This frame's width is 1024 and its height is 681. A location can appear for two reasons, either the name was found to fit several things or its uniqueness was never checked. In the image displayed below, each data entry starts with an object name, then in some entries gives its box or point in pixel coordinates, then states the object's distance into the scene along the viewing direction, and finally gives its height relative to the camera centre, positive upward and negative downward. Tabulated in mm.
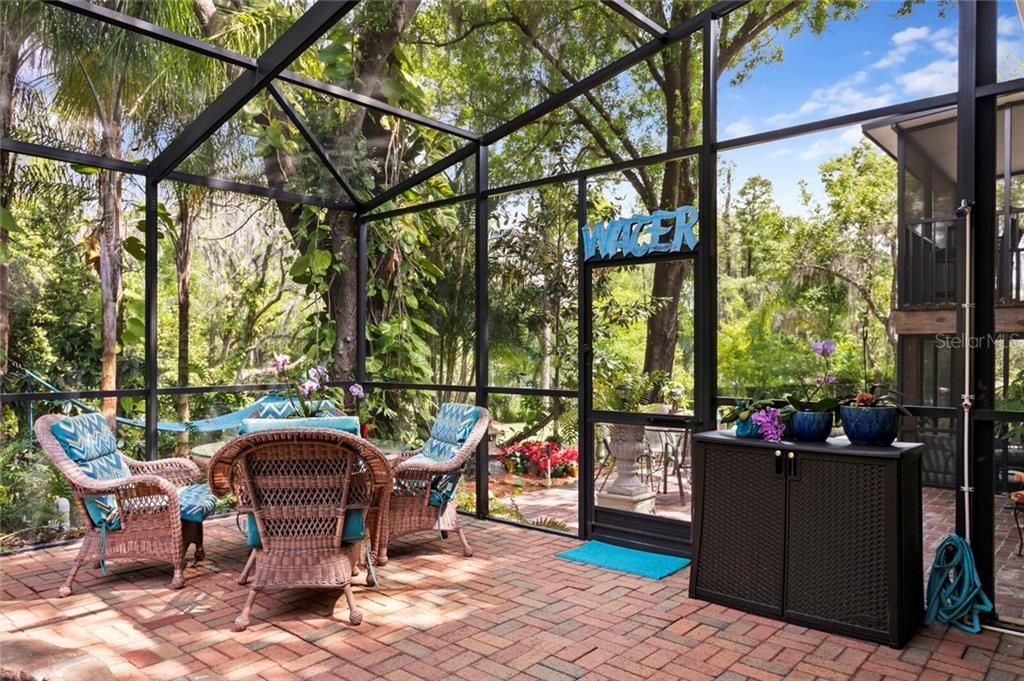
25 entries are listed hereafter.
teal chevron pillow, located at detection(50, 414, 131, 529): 4062 -678
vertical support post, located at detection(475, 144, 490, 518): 5668 +113
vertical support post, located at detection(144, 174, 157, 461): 5230 +238
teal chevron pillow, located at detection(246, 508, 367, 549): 3646 -972
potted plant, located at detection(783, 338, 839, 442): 3559 -375
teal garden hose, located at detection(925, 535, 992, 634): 3342 -1169
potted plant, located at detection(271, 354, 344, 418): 4676 -357
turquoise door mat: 4312 -1383
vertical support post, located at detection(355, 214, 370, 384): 6676 +441
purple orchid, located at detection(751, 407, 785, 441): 3664 -425
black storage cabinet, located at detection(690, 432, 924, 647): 3236 -932
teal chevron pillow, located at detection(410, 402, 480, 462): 4859 -617
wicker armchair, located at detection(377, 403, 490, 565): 4453 -918
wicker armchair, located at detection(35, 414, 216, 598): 3979 -957
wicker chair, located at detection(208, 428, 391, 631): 3412 -769
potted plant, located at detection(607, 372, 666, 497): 4816 -663
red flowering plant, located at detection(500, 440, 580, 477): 5430 -907
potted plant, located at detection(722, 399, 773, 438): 3771 -405
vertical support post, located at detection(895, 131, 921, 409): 3744 +444
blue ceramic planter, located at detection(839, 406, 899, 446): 3426 -399
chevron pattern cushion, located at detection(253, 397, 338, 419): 5312 -507
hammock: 5344 -579
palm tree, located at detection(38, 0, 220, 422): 5637 +2124
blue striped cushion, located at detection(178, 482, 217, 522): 4246 -981
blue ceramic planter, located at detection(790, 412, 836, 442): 3555 -415
